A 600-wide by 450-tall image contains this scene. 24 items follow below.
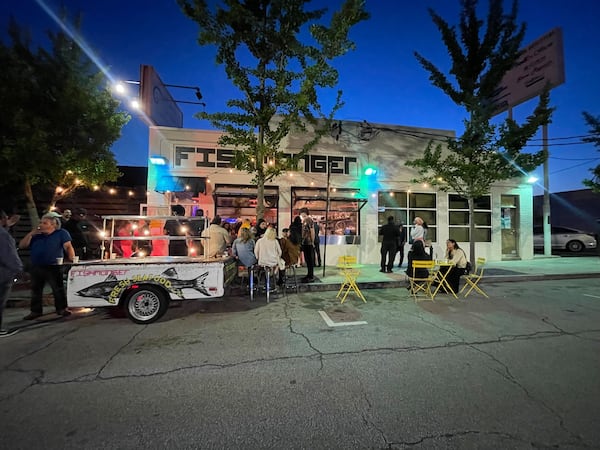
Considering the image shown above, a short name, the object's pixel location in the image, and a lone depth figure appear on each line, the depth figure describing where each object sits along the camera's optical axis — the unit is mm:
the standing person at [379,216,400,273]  9297
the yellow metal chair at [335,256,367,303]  6417
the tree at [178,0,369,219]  6918
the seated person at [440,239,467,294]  6809
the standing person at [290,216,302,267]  7461
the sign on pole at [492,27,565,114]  12766
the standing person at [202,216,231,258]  6438
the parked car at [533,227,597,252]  16250
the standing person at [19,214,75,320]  5027
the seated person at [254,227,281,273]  6445
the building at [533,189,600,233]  22547
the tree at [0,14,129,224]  6810
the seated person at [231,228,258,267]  6473
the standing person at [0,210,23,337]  4082
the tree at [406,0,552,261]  8781
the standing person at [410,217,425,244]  8461
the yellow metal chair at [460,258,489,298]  6886
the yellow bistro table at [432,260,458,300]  6707
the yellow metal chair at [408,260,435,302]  6303
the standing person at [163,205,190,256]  6916
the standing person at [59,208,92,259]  7770
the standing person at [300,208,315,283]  7945
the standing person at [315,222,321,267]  9993
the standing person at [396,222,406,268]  9720
